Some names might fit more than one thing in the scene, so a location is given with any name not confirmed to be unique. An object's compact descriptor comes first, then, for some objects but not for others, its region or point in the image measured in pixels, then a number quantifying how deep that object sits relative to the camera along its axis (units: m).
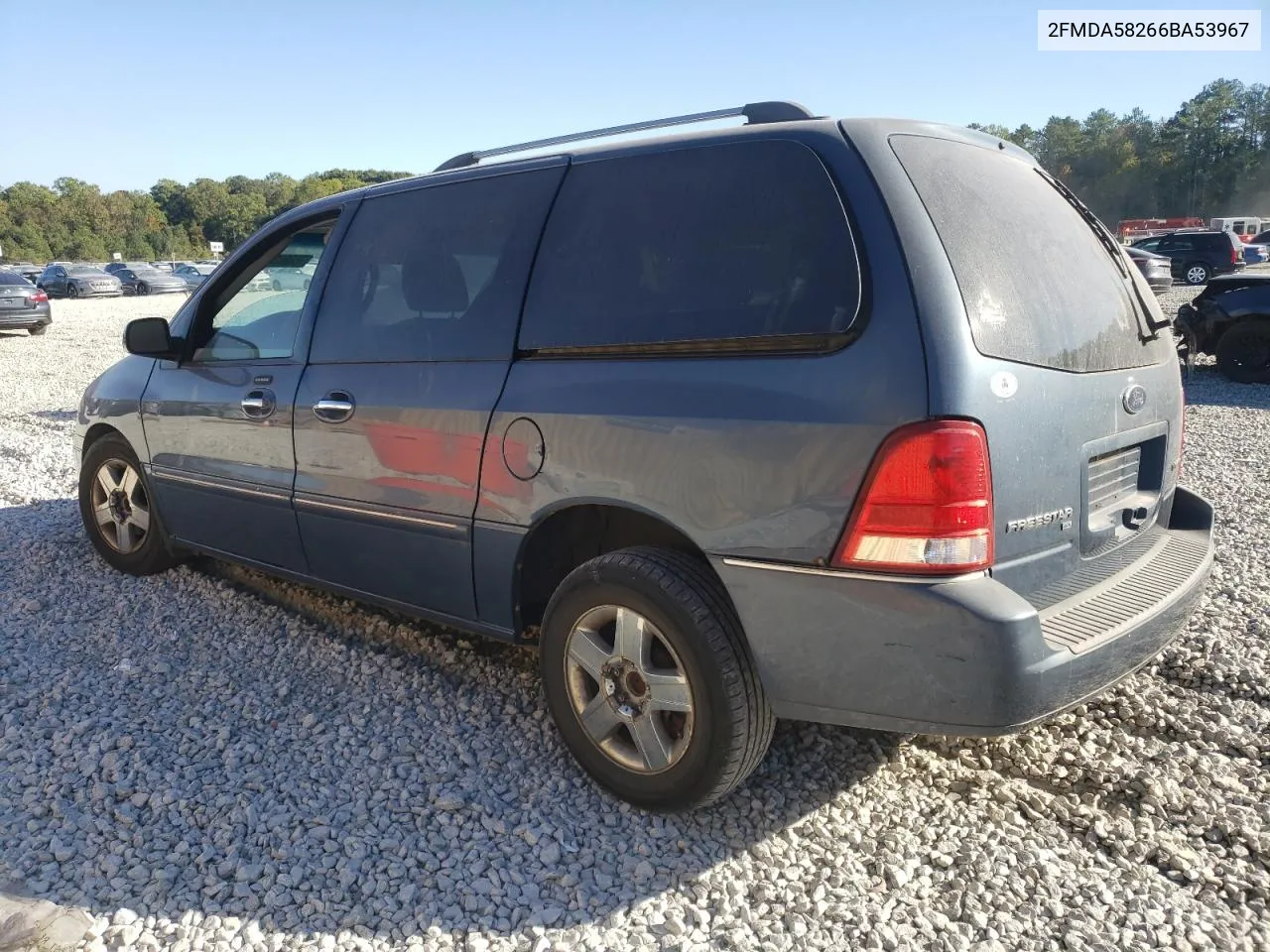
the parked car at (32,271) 45.01
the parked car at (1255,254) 32.12
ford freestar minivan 2.22
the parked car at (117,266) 50.73
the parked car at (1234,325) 11.33
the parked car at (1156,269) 19.20
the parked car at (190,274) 47.61
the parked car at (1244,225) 49.50
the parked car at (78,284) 42.53
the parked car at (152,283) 45.56
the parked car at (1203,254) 28.28
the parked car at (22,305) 20.98
